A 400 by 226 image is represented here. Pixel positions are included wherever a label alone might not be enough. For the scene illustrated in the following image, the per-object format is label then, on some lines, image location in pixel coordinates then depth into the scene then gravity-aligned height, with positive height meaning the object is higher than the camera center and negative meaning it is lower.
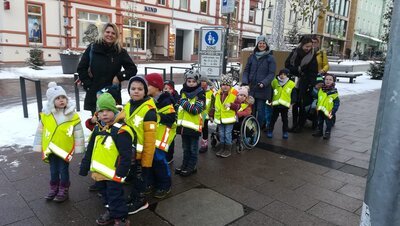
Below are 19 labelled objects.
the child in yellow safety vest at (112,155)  2.95 -0.93
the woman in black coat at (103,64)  4.39 -0.22
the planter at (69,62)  15.64 -0.77
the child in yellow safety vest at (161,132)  3.75 -0.91
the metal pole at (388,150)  1.61 -0.43
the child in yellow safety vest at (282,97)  6.37 -0.76
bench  17.71 -0.80
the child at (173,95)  4.54 -0.63
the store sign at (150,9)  26.78 +3.11
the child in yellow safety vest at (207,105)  5.00 -0.82
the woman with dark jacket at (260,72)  6.13 -0.32
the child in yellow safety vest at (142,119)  3.28 -0.67
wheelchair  5.57 -1.33
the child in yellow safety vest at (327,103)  6.73 -0.88
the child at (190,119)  4.37 -0.87
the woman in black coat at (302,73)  6.85 -0.32
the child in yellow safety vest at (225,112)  5.24 -0.90
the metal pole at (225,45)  8.11 +0.18
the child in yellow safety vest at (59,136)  3.45 -0.93
